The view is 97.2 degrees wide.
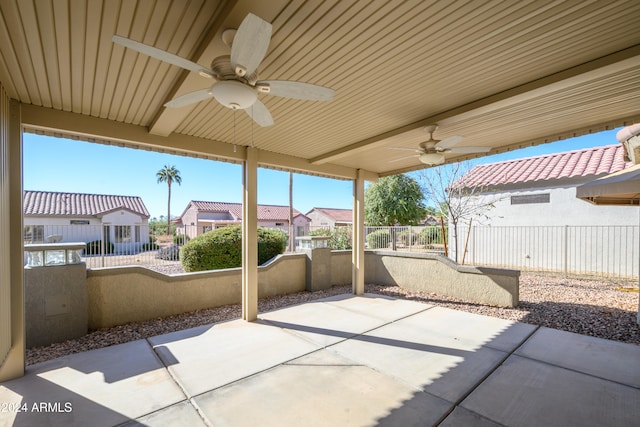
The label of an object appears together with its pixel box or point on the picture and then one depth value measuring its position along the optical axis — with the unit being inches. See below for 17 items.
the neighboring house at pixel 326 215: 1243.7
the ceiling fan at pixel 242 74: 64.7
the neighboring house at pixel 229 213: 1013.2
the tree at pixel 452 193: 345.1
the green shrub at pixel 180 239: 265.5
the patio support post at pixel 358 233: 265.9
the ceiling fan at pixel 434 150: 154.3
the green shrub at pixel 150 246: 241.0
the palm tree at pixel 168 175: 1146.7
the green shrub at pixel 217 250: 256.2
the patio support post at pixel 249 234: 189.0
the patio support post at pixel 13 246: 108.5
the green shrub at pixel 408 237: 368.5
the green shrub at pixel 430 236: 376.7
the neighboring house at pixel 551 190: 313.1
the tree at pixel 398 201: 672.4
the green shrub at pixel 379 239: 383.6
